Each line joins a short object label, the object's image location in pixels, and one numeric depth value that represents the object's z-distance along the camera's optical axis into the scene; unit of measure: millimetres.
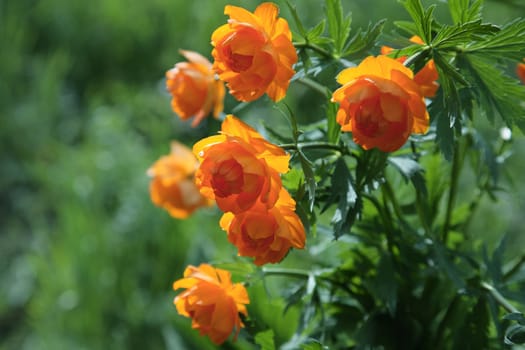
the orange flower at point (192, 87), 1231
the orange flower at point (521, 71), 1224
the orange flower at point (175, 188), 1316
